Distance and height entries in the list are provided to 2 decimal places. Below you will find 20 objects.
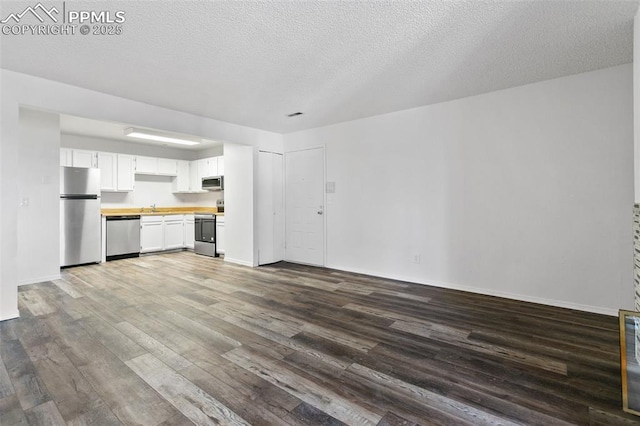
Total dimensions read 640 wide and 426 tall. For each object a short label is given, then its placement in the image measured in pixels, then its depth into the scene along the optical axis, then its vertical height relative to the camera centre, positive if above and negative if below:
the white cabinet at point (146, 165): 6.88 +1.09
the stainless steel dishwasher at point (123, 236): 6.12 -0.51
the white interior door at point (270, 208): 5.64 +0.07
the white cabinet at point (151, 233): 6.74 -0.49
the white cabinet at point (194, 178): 7.62 +0.86
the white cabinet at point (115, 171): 6.34 +0.88
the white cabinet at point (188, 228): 7.52 -0.42
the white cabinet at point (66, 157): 5.75 +1.06
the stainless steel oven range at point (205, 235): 6.70 -0.53
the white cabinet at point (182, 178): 7.73 +0.87
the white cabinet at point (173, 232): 7.15 -0.48
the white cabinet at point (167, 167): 7.30 +1.12
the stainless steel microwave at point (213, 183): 6.95 +0.68
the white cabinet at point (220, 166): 7.00 +1.07
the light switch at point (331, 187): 5.22 +0.43
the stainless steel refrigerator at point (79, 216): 5.38 -0.08
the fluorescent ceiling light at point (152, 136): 5.35 +1.46
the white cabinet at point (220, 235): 6.61 -0.51
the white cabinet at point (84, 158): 5.92 +1.08
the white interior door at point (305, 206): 5.43 +0.10
